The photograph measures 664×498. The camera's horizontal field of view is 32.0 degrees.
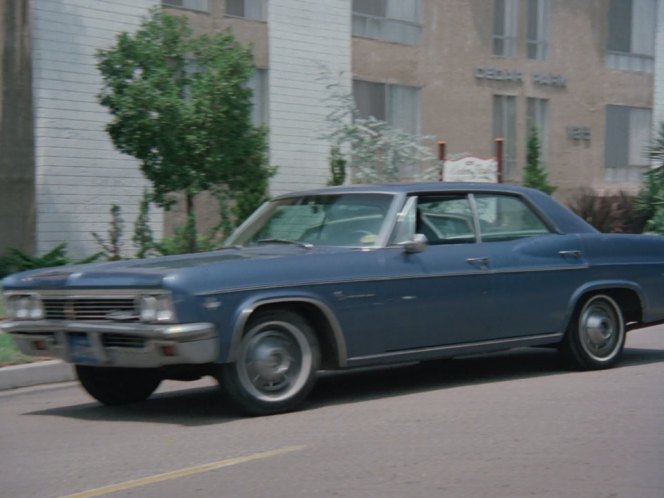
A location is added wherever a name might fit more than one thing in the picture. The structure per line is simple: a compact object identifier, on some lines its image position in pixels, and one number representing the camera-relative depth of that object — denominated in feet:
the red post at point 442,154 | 69.10
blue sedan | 24.67
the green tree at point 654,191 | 86.02
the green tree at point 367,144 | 68.74
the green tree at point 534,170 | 79.97
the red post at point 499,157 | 73.51
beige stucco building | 60.80
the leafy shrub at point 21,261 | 57.47
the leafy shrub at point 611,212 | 85.05
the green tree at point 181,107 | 52.60
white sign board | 67.87
